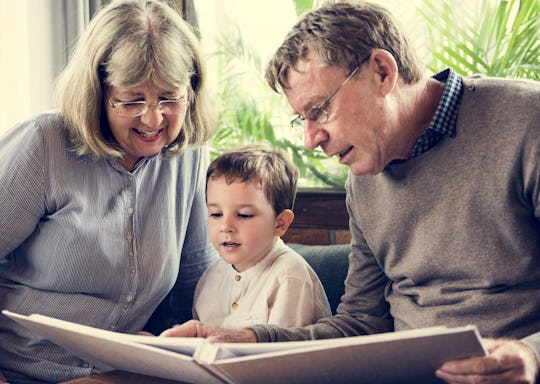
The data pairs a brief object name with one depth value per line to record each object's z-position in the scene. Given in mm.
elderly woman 1817
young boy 1870
